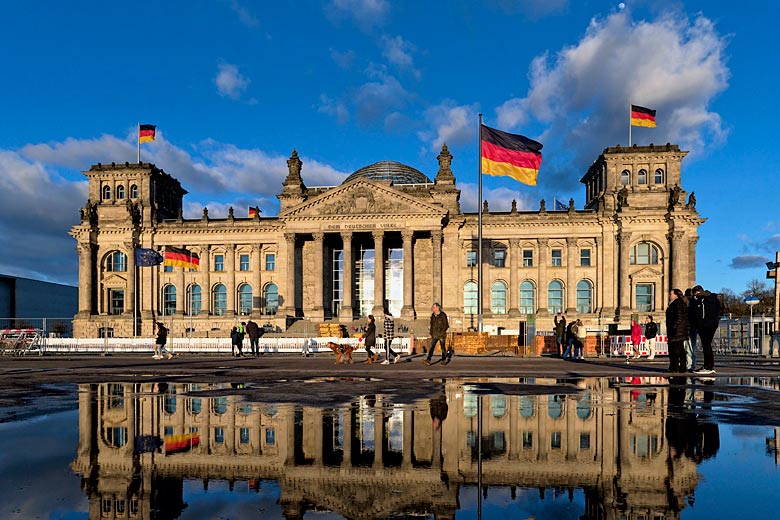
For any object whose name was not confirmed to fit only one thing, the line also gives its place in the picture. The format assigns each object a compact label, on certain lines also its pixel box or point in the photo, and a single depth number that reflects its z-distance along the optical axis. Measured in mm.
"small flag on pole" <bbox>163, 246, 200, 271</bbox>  50406
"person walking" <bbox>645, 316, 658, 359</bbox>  28823
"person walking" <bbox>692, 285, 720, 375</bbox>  17781
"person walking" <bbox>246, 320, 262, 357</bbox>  35812
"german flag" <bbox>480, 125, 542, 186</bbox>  37250
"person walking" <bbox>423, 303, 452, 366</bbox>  23969
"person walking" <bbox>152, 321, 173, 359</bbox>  31234
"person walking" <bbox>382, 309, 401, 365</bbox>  25250
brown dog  24953
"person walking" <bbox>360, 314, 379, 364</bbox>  25969
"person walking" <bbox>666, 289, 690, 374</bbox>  17688
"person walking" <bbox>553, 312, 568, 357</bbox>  32278
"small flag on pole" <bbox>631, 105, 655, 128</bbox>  57719
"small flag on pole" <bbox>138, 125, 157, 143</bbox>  66438
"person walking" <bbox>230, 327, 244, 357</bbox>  33406
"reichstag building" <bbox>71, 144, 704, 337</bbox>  64250
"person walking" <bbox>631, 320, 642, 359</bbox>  32000
